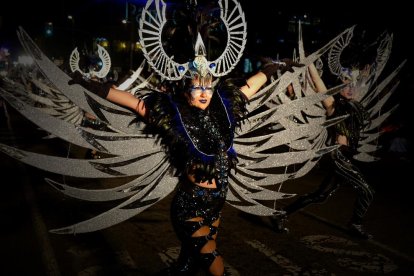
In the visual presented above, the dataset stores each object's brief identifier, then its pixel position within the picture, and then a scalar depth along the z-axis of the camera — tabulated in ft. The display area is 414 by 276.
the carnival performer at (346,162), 16.28
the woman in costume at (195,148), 9.64
